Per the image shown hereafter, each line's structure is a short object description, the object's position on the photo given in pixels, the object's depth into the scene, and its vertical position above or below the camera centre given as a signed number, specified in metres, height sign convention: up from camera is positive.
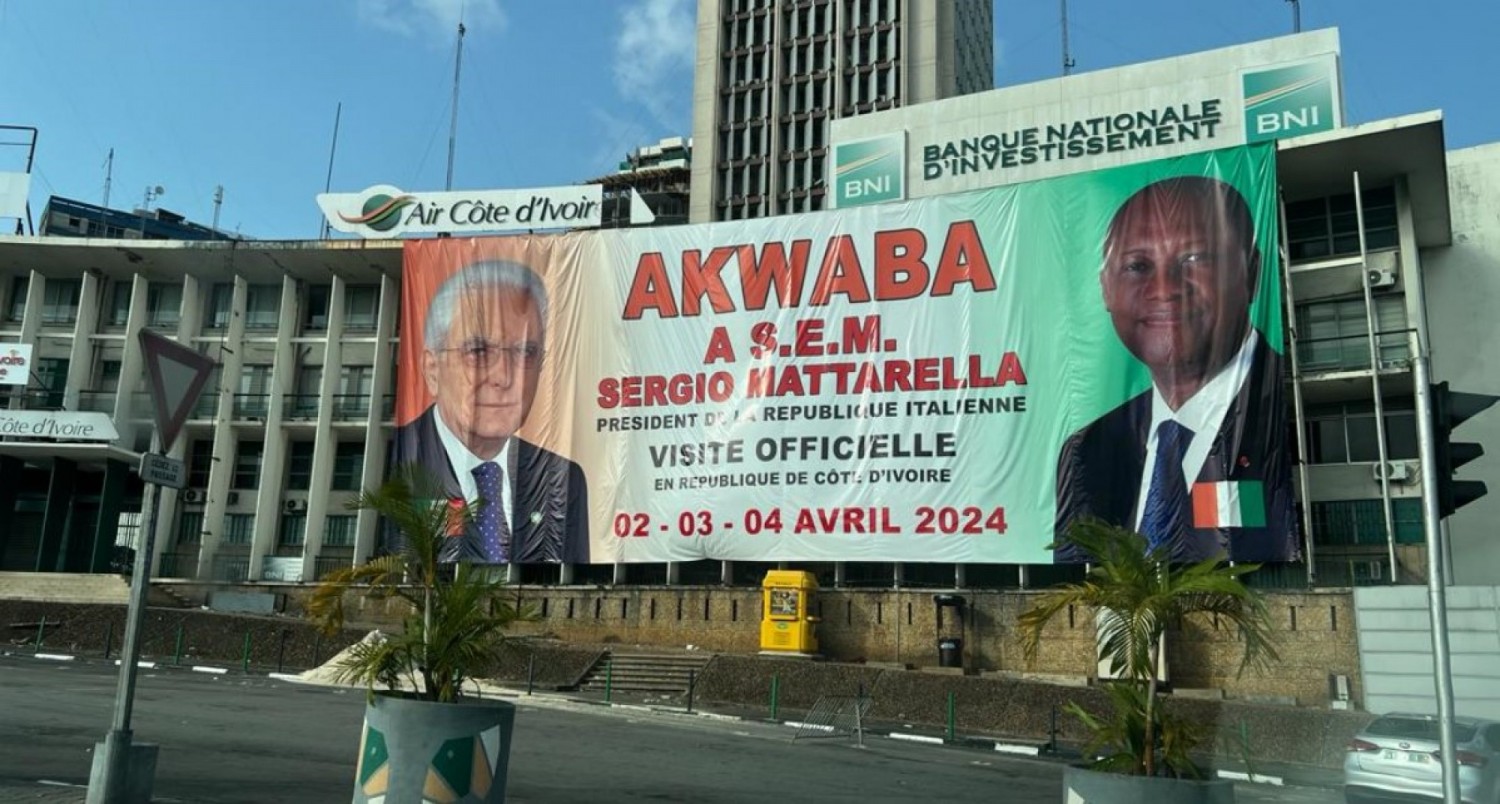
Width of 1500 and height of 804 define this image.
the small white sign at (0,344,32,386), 44.56 +8.55
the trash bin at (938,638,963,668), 31.75 -0.78
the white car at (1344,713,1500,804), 12.79 -1.34
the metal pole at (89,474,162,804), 8.26 -0.72
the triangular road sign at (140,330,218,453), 8.59 +1.59
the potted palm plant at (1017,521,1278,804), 7.43 -0.02
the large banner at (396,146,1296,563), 31.25 +7.11
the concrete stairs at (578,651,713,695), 29.58 -1.46
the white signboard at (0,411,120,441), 42.94 +6.10
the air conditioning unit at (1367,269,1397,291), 33.88 +10.12
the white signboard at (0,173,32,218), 46.91 +15.64
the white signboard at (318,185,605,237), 43.75 +14.70
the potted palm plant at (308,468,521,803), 7.72 -0.38
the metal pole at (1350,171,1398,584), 30.22 +6.33
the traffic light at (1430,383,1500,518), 7.83 +1.25
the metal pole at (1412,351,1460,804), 7.29 +0.30
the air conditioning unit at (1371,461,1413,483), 32.25 +4.44
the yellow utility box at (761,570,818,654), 31.81 +0.12
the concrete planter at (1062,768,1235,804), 6.85 -0.92
